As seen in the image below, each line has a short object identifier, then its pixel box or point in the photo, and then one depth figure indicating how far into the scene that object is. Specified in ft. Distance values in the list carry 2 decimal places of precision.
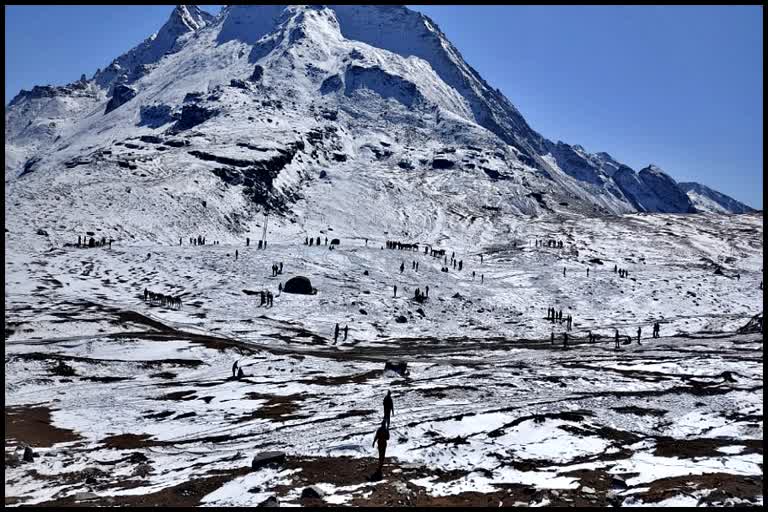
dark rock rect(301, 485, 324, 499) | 64.05
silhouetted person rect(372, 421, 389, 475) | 70.60
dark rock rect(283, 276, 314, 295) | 264.93
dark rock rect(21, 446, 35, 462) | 80.59
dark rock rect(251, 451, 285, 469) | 75.72
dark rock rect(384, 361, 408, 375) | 144.05
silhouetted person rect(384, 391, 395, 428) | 86.76
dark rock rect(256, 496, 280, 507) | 61.46
